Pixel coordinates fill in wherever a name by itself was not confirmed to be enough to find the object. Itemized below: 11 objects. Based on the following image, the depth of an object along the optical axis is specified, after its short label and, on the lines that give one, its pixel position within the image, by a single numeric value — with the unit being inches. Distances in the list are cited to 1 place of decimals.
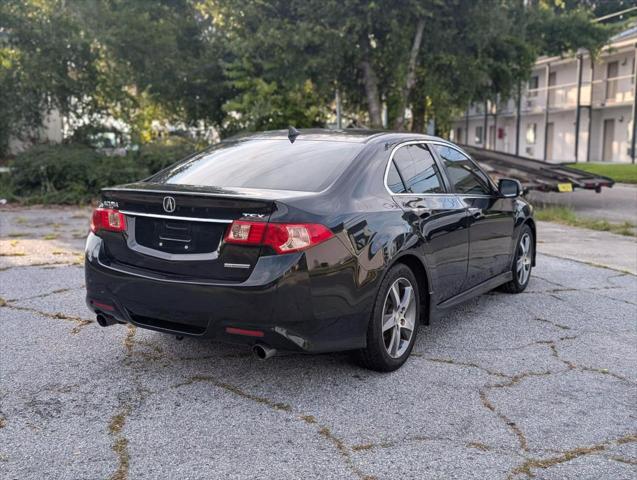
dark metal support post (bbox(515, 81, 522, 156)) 1376.4
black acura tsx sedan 139.0
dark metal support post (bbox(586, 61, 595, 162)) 1443.2
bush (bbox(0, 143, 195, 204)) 572.7
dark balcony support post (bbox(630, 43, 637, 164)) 1252.5
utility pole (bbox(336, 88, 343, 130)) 783.1
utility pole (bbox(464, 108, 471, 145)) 1875.0
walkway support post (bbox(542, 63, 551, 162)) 1534.2
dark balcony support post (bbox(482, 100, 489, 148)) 1611.3
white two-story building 1387.8
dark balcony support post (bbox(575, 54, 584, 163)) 1398.9
